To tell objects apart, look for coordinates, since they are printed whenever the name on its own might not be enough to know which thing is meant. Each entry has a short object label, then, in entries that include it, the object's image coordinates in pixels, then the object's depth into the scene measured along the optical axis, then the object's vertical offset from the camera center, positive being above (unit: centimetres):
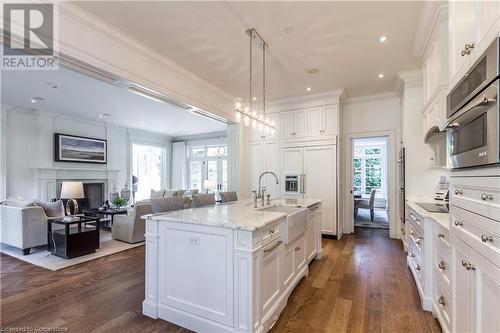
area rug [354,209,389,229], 618 -151
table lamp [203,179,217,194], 742 -52
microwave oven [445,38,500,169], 101 +27
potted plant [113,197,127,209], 571 -83
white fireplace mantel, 584 -22
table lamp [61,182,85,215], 428 -40
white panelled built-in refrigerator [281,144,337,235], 487 -12
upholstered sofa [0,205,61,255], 382 -96
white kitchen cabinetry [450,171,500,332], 104 -42
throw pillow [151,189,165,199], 723 -77
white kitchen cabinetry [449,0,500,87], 107 +73
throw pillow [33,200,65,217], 420 -71
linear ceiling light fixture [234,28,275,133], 296 +88
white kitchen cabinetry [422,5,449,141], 246 +114
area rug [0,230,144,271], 346 -140
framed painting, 617 +55
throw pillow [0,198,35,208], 402 -60
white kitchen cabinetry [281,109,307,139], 526 +101
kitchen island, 177 -83
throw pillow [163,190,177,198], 694 -72
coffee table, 530 -101
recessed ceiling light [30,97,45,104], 491 +147
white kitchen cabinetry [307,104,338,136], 491 +103
